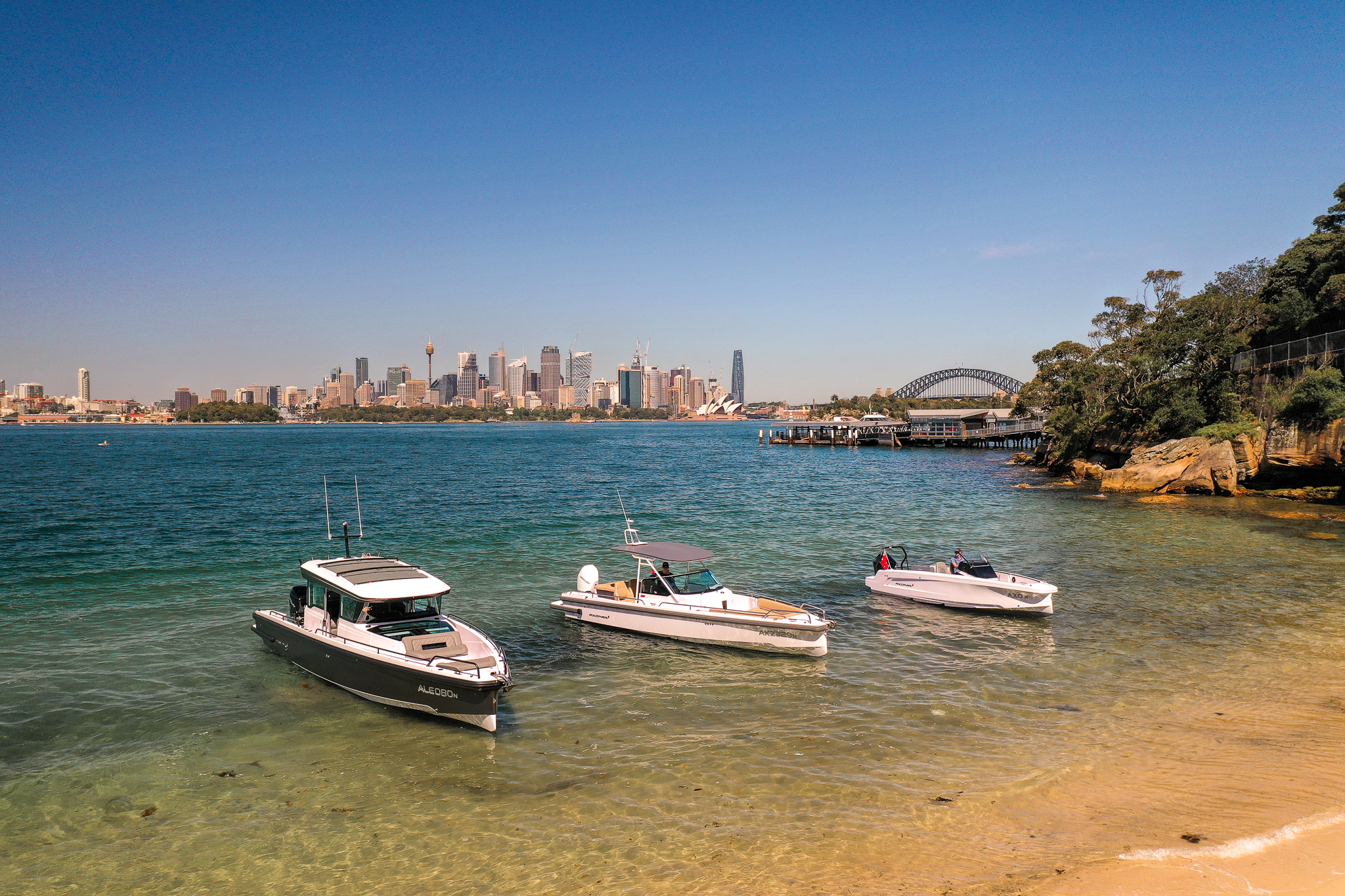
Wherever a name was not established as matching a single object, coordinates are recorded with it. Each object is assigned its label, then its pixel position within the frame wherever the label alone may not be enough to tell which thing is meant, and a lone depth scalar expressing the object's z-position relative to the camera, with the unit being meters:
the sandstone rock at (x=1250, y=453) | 41.03
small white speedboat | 18.39
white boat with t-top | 15.64
